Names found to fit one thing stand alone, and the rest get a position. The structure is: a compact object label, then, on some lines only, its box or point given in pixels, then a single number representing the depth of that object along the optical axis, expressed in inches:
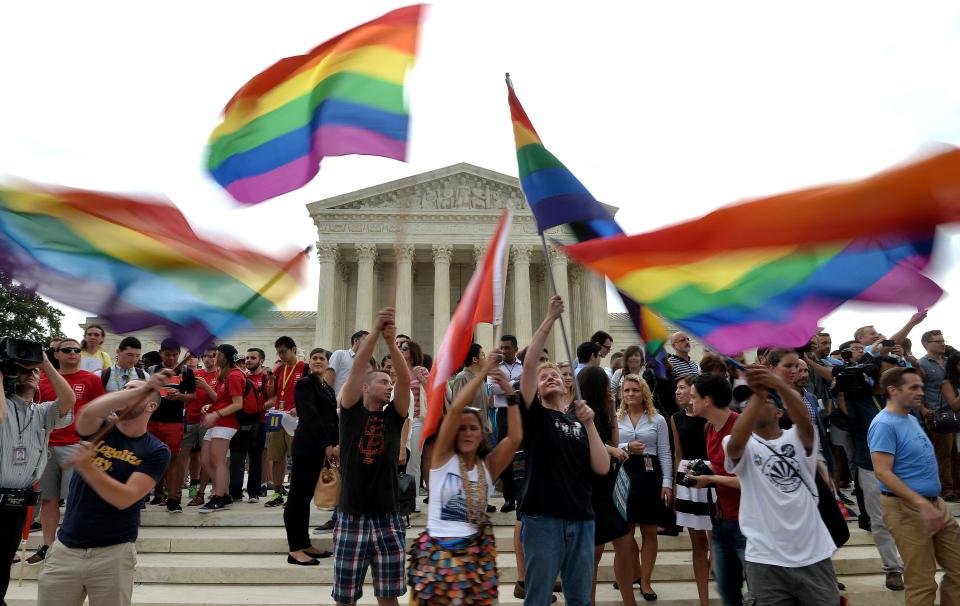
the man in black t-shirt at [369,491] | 158.4
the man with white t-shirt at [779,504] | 138.7
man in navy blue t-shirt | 128.6
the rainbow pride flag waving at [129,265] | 126.8
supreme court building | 1460.4
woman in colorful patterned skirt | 132.3
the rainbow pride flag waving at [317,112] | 156.2
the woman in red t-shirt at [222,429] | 303.9
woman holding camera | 202.8
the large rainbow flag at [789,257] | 107.0
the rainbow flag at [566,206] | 170.2
